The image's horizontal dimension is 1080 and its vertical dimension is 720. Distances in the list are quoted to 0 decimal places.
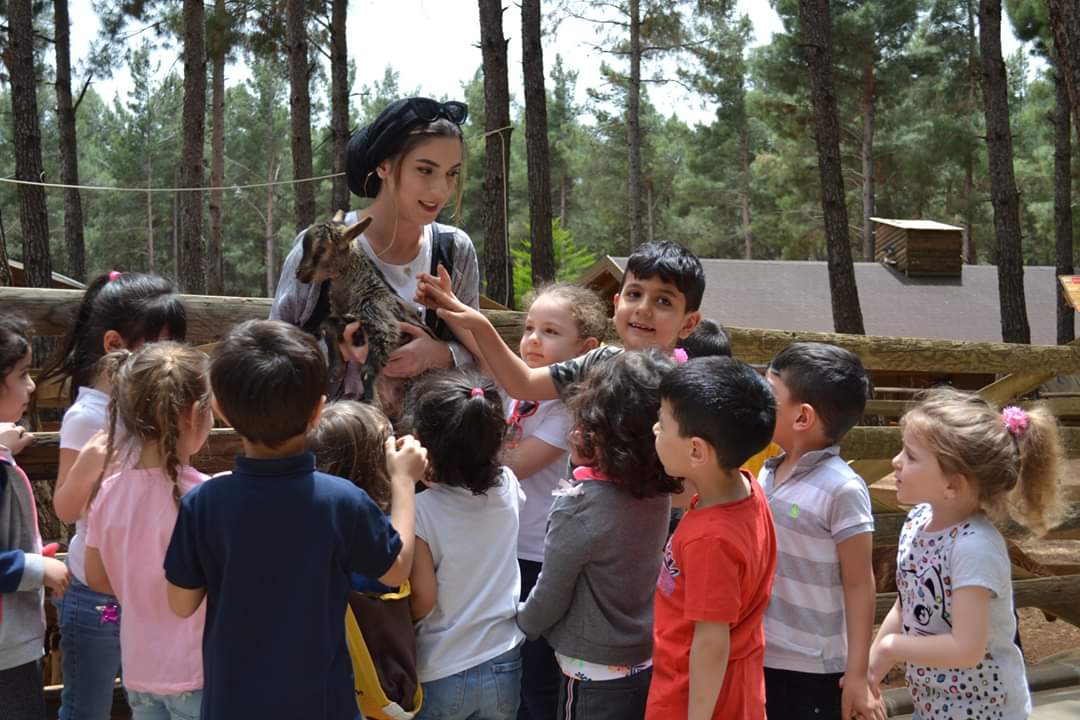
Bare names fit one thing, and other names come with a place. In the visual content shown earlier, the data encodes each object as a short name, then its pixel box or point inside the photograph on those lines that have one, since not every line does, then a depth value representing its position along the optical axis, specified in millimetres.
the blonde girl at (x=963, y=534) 2652
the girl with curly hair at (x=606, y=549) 2520
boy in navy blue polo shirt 2053
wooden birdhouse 20156
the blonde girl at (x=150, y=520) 2414
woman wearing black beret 2881
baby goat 2799
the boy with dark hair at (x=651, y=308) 2863
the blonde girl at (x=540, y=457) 2947
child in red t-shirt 2271
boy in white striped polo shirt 2689
